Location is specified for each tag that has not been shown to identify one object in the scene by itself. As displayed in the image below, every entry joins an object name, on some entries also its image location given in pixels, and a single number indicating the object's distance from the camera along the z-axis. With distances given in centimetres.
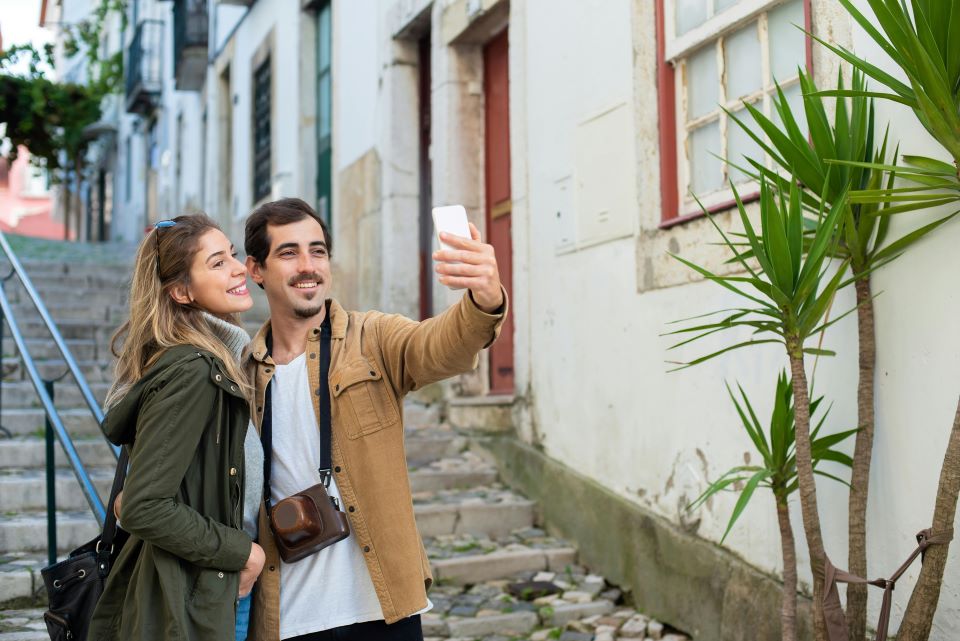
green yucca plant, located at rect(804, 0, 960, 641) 254
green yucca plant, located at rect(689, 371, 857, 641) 310
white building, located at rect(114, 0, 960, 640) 317
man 229
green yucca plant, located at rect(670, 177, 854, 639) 272
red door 677
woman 203
